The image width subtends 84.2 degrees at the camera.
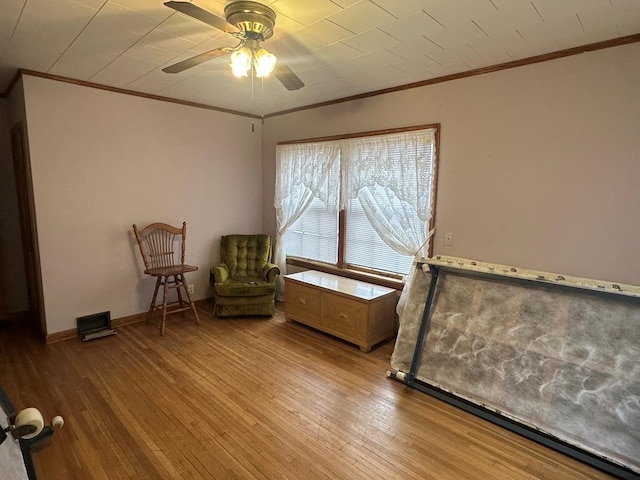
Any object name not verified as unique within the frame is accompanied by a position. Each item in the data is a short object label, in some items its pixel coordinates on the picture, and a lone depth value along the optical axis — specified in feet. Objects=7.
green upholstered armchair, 13.20
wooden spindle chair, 12.30
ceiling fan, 6.02
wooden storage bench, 10.78
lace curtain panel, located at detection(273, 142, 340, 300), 13.29
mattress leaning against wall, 6.68
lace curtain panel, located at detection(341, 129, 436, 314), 10.69
